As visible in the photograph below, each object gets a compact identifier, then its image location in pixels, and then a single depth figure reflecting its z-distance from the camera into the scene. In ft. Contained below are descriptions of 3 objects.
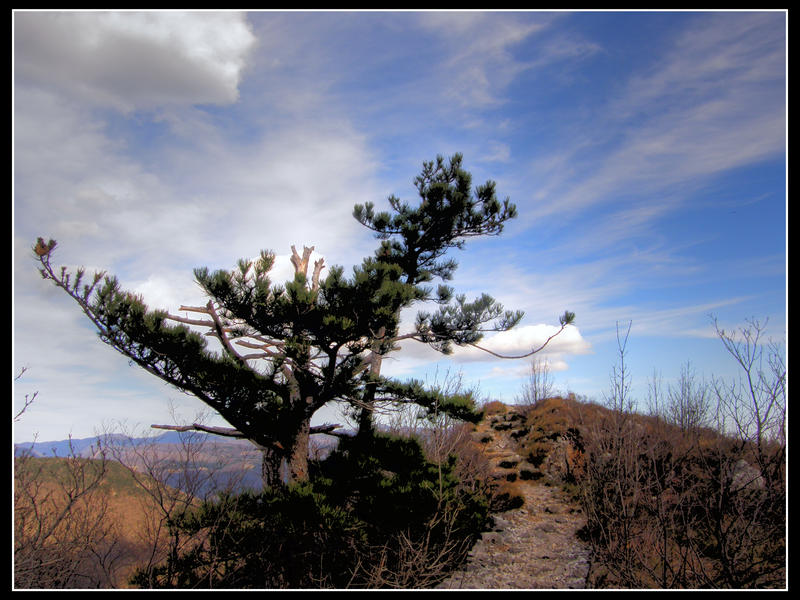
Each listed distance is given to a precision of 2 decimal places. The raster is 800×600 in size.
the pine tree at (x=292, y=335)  22.30
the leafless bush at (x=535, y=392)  78.27
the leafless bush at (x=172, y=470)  22.25
